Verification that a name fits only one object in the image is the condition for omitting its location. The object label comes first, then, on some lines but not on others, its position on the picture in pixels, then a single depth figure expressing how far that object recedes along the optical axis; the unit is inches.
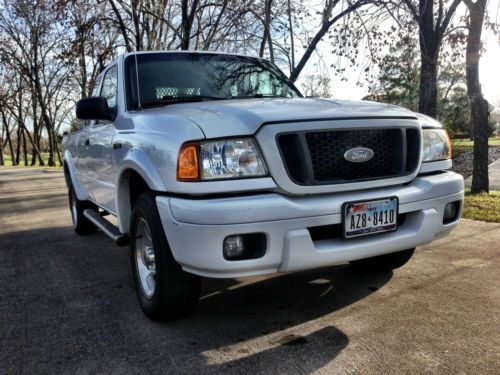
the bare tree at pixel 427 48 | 357.7
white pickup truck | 98.6
